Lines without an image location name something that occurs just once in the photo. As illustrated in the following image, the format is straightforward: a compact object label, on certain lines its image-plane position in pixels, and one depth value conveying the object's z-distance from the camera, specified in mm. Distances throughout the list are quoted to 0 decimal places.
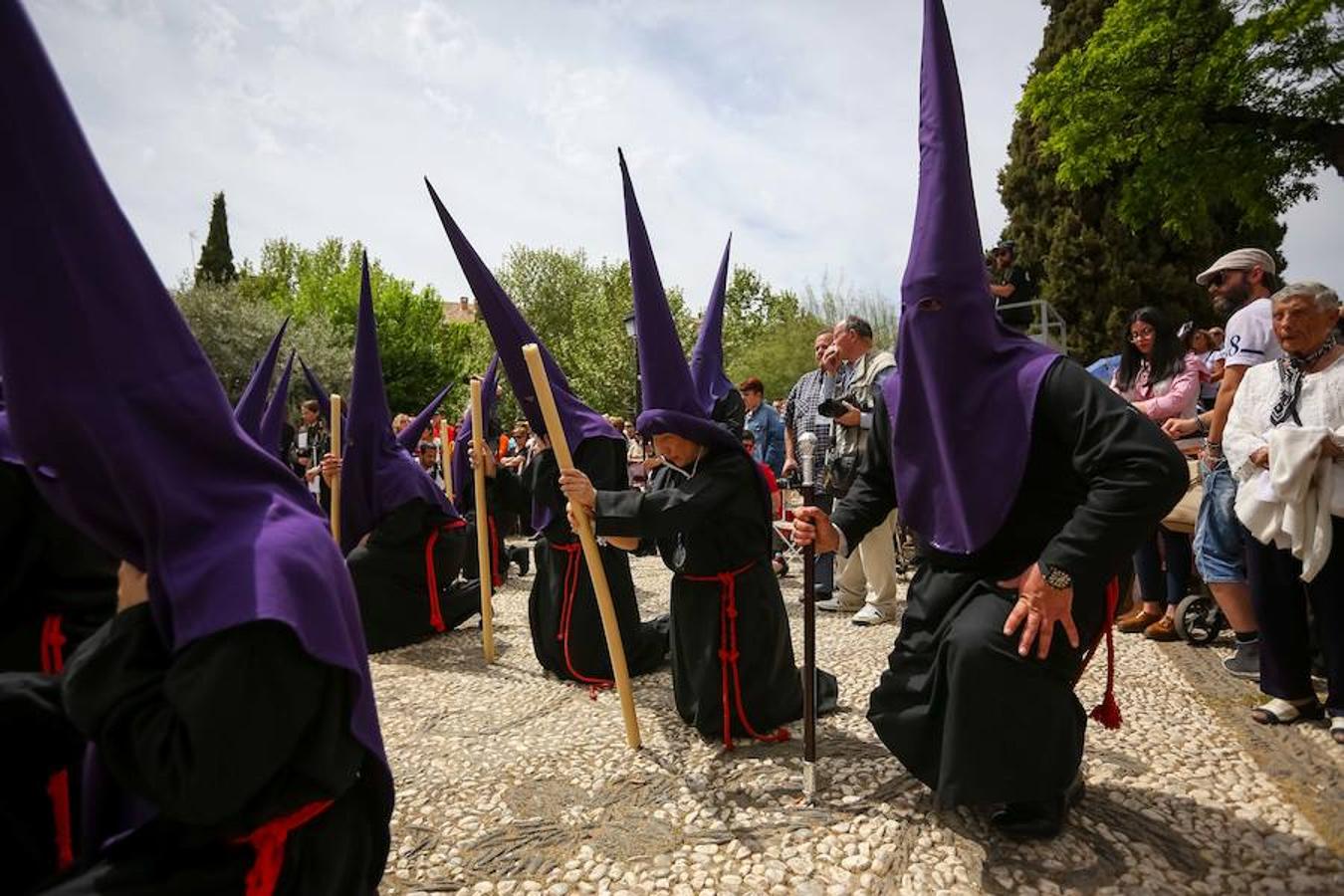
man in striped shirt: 6883
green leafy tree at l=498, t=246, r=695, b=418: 33719
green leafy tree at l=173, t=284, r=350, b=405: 29859
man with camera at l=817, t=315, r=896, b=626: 6149
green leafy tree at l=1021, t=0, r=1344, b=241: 13078
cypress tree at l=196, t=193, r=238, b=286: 44312
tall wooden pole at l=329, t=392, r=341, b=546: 6078
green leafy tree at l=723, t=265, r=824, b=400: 35719
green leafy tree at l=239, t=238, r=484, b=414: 38969
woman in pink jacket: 5422
